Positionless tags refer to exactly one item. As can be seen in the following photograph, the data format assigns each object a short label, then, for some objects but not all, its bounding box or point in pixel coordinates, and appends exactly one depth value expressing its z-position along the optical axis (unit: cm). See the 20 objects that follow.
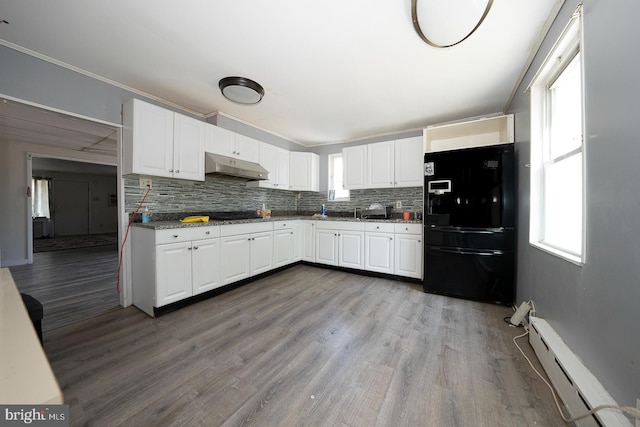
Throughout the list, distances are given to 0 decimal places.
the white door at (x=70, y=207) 753
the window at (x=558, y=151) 139
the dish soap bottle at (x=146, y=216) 245
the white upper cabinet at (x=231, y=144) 280
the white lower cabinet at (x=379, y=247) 319
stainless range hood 268
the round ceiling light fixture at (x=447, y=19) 132
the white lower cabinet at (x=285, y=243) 340
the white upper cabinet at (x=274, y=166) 352
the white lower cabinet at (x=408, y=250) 300
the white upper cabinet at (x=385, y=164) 324
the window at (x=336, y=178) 426
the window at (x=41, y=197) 707
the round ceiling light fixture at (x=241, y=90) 218
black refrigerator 234
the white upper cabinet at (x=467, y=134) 278
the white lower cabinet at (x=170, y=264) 212
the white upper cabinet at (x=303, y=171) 409
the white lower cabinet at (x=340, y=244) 342
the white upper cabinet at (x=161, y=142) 222
